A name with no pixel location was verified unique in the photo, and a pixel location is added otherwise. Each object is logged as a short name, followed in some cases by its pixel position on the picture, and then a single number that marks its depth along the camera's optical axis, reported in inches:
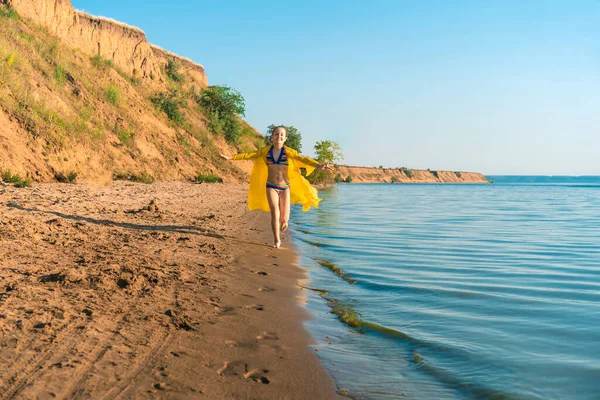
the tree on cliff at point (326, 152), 2300.7
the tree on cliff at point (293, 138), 2091.5
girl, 341.4
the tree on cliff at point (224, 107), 1569.9
